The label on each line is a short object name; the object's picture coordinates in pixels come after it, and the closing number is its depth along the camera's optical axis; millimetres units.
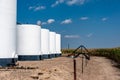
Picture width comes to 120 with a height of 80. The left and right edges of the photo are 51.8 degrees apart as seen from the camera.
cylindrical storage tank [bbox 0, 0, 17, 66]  13483
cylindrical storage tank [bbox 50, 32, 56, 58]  26748
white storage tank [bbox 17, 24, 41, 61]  19040
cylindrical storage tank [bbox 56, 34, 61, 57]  30597
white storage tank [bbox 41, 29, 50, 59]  22713
